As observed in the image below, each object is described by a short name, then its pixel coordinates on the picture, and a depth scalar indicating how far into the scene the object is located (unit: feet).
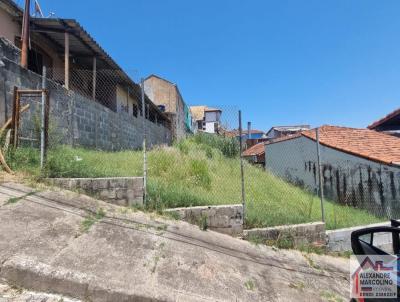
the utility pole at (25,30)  26.49
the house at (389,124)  47.67
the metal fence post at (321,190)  20.68
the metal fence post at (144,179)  17.51
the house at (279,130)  101.00
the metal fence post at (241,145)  18.98
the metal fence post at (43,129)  17.42
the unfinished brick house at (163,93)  87.24
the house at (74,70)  21.18
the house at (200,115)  130.89
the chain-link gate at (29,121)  17.92
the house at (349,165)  31.60
